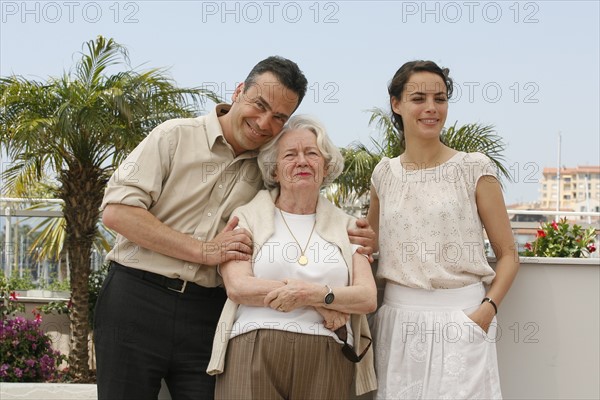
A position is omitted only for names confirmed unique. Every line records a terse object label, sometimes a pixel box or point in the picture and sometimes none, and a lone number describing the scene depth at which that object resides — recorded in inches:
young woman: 108.6
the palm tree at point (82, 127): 299.7
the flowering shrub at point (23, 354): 276.5
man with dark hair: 110.3
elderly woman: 102.3
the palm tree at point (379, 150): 371.2
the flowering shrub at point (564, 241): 184.7
